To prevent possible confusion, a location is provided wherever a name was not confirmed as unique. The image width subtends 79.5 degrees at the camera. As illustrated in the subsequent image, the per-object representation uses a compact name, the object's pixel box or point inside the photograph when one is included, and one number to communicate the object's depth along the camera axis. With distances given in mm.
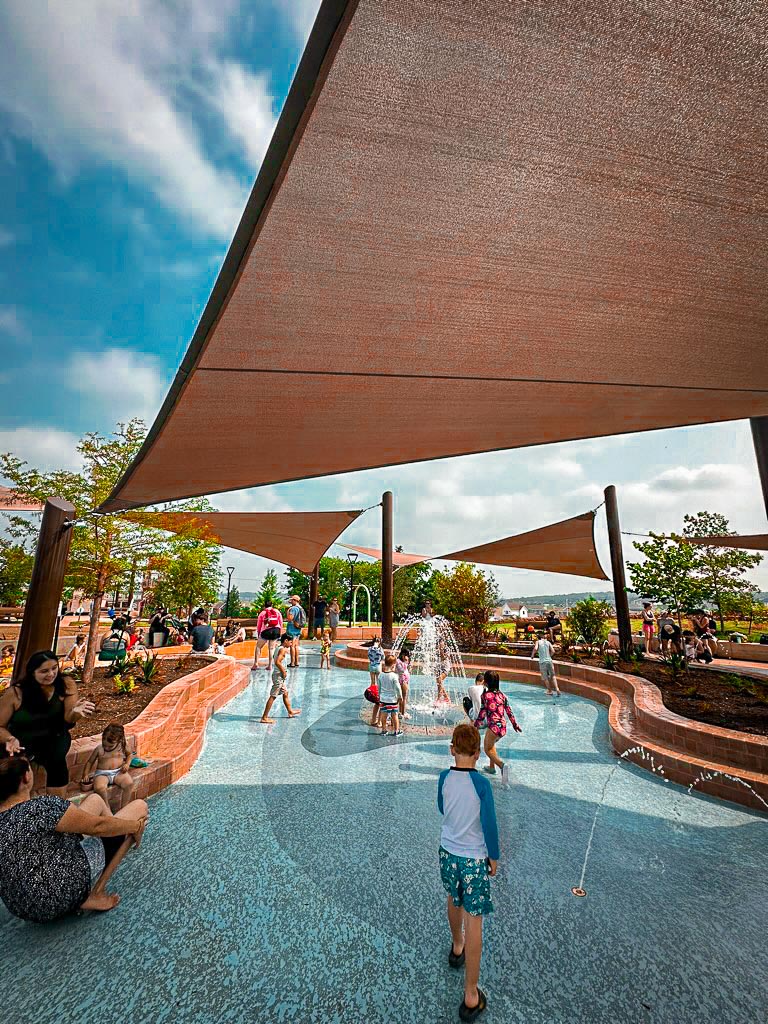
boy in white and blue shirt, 2211
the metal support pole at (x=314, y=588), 22931
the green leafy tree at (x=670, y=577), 22062
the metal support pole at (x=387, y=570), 15617
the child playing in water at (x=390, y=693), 6795
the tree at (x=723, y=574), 22781
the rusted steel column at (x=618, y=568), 13493
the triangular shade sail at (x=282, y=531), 16438
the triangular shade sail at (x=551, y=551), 16781
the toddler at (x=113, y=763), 3771
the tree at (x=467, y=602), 19234
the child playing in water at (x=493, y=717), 5336
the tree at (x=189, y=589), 26781
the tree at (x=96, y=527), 9234
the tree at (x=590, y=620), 15906
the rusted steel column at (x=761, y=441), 5268
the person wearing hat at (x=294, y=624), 11680
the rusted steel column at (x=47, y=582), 4801
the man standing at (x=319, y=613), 19936
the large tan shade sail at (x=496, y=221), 1413
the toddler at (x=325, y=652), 12871
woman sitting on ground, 2561
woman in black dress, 3350
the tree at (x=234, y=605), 38862
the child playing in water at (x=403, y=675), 8145
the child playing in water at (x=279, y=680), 7379
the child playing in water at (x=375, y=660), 9125
